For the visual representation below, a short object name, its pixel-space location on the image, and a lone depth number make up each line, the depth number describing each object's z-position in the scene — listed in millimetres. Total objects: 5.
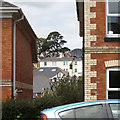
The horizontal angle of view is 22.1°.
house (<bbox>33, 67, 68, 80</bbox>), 75125
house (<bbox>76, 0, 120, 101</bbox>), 12586
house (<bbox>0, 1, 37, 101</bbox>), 14343
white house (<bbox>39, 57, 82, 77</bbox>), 90875
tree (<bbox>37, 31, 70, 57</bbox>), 100125
